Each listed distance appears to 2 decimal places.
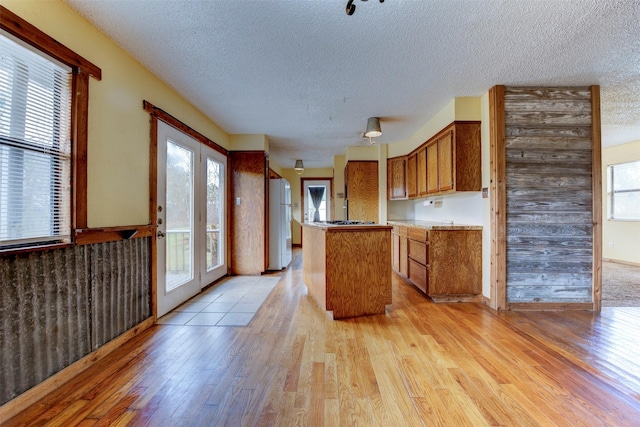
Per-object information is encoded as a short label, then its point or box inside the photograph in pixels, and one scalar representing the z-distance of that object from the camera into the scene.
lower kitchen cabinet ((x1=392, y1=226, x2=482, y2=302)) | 3.17
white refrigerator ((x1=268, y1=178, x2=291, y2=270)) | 4.80
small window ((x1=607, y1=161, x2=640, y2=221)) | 4.96
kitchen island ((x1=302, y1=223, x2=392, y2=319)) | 2.70
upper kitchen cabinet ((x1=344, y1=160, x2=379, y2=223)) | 5.40
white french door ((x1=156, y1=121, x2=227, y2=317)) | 2.77
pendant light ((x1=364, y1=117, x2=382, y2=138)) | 3.79
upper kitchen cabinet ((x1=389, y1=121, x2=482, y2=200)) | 3.19
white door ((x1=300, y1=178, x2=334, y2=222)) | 8.16
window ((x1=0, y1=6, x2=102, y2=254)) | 1.41
